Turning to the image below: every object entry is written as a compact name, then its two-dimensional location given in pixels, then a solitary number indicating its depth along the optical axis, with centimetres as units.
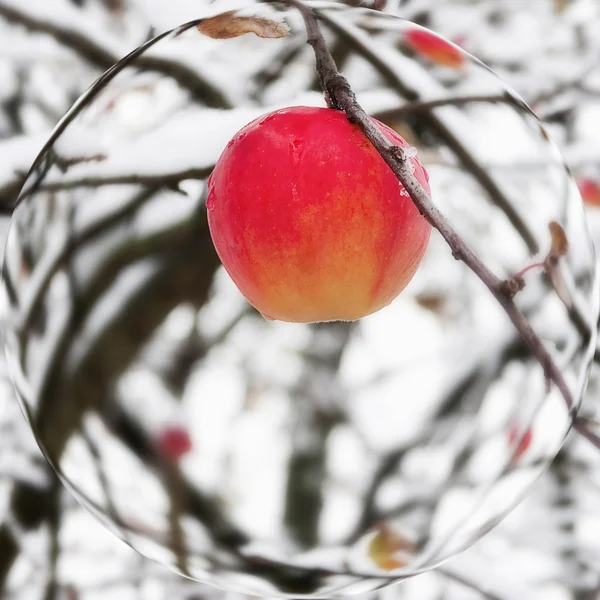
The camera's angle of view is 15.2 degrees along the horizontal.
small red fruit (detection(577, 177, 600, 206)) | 170
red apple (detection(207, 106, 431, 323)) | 68
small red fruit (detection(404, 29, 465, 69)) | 72
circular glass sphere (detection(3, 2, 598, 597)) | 72
